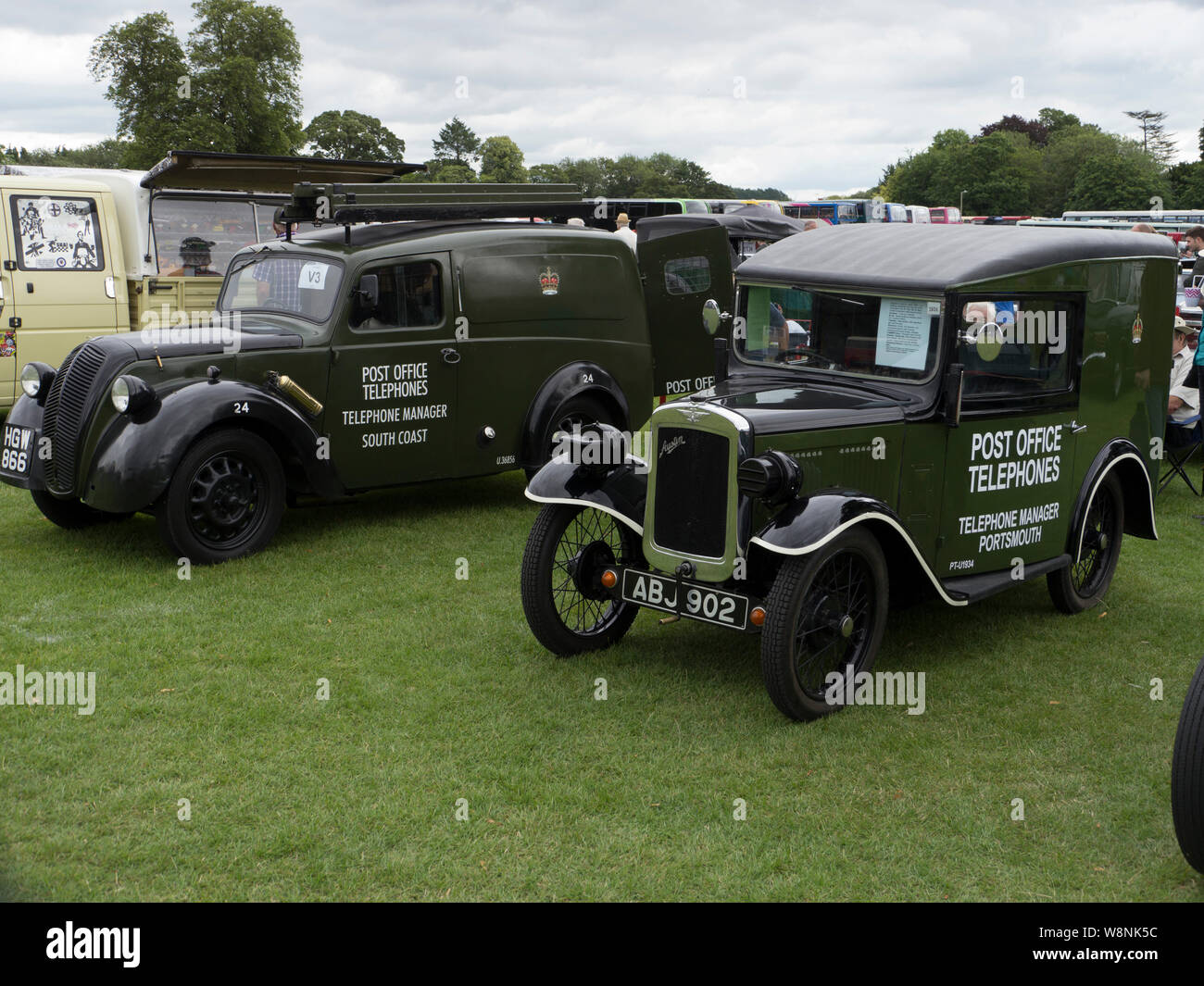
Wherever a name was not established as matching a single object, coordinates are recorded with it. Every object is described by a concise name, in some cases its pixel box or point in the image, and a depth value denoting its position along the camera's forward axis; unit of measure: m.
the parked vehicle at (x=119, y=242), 10.78
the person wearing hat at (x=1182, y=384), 9.38
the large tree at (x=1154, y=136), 96.97
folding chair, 9.02
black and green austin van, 5.15
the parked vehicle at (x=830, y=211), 33.31
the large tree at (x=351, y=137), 56.72
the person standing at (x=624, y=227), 12.64
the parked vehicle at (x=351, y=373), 7.11
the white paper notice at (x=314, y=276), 7.96
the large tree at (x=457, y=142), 88.16
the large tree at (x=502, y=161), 67.61
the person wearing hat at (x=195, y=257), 12.26
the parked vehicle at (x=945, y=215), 35.94
